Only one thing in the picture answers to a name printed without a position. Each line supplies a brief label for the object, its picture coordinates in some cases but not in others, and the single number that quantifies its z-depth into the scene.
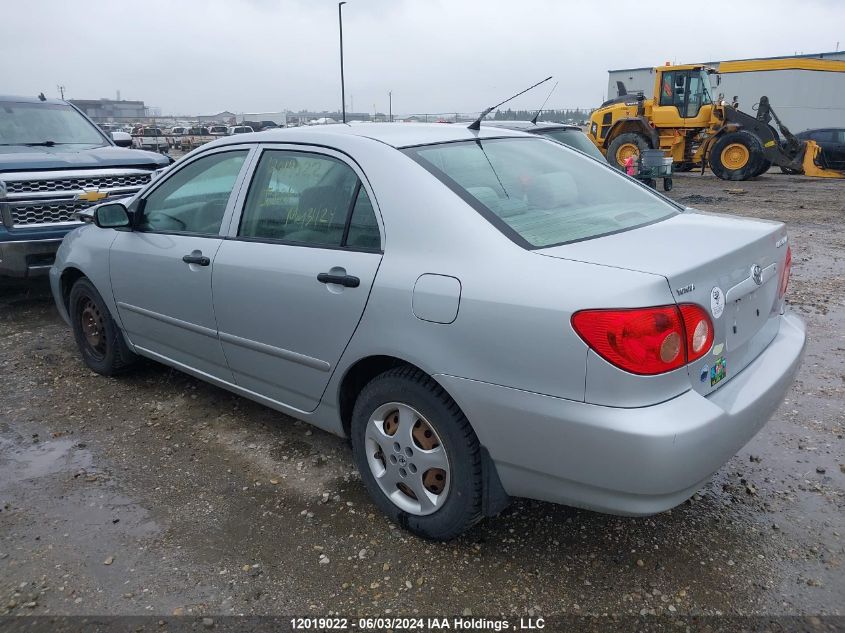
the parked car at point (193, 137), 40.75
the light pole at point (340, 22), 30.73
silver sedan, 2.12
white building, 28.53
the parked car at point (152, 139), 36.29
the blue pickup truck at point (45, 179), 5.84
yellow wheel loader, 17.81
